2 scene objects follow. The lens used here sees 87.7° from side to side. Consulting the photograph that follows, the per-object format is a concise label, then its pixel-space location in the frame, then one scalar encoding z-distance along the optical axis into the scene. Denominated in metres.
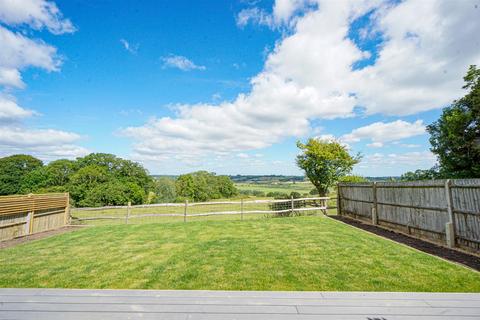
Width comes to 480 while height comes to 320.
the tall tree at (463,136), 11.45
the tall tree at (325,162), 16.83
